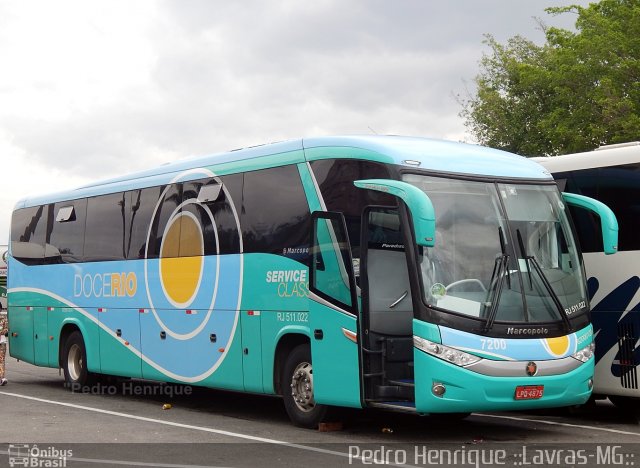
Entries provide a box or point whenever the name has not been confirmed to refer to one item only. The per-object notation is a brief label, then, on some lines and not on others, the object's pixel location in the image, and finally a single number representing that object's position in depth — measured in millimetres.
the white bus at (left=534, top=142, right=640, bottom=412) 13258
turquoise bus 11031
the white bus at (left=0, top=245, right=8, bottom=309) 56875
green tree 31703
